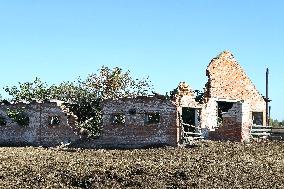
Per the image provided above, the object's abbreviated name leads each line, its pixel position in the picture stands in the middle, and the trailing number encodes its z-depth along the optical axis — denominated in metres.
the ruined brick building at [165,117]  27.25
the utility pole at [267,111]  37.91
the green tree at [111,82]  52.06
